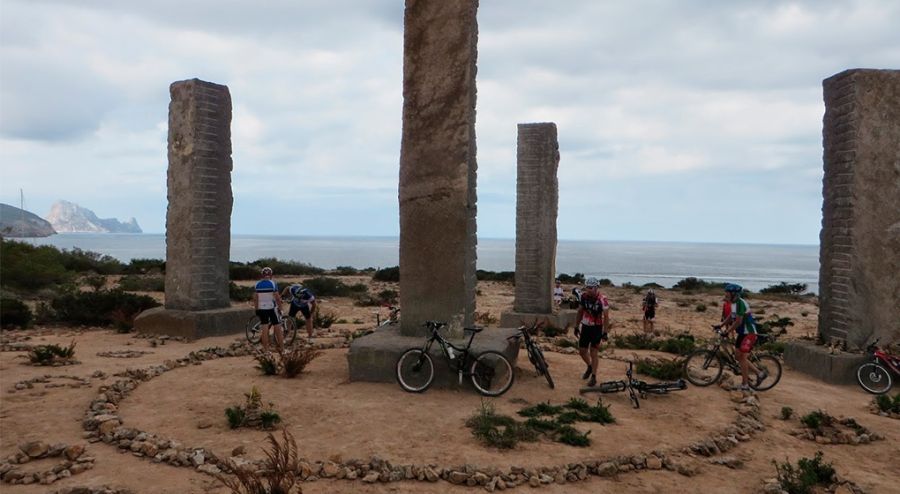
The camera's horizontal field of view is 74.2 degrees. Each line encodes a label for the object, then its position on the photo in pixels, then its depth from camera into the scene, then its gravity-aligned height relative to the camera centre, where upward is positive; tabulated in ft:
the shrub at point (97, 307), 51.88 -5.14
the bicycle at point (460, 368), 29.50 -5.66
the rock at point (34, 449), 20.42 -6.94
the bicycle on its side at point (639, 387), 29.19 -6.33
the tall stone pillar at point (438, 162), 31.68 +5.04
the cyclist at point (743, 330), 31.07 -3.65
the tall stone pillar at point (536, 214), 54.29 +4.00
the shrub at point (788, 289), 122.52 -5.65
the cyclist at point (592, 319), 31.37 -3.23
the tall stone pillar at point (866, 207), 35.68 +3.43
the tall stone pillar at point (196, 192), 45.75 +4.60
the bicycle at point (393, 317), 39.05 -4.14
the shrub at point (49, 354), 34.83 -6.28
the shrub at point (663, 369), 34.17 -6.43
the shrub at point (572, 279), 122.13 -4.47
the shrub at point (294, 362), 32.04 -5.94
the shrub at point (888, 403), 28.84 -6.83
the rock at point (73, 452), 20.36 -7.00
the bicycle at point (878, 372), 33.37 -6.18
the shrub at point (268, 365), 32.53 -6.16
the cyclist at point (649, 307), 54.39 -4.39
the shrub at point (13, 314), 49.01 -5.51
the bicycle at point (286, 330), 43.62 -5.78
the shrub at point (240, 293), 73.00 -5.13
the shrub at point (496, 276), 124.29 -4.14
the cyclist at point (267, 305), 38.17 -3.39
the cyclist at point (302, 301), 45.52 -3.70
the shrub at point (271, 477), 15.21 -6.20
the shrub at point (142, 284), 78.38 -4.57
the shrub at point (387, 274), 111.04 -3.76
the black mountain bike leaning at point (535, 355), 31.14 -5.24
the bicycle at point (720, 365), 33.06 -5.86
